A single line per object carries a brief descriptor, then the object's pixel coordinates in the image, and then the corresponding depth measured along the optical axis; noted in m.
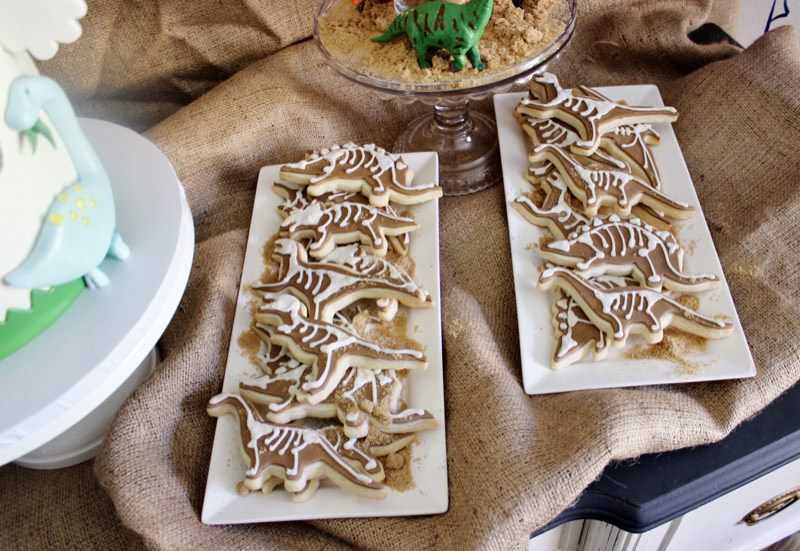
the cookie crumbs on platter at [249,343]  0.77
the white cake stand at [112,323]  0.57
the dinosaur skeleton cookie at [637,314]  0.73
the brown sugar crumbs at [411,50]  0.81
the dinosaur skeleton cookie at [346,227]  0.83
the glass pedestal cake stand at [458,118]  0.79
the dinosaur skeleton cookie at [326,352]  0.70
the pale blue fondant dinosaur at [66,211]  0.52
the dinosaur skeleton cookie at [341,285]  0.77
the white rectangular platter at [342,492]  0.65
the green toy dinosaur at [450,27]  0.78
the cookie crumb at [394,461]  0.68
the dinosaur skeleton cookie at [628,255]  0.77
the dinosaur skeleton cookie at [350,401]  0.69
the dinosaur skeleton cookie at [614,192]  0.84
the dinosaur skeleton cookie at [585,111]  0.90
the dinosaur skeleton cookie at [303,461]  0.65
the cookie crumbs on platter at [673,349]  0.73
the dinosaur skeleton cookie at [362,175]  0.87
